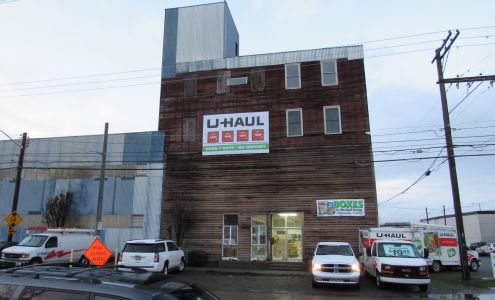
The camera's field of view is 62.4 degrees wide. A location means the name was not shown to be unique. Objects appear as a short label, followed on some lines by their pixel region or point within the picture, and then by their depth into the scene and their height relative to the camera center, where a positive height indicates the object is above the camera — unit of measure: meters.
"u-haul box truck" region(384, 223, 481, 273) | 24.64 -0.22
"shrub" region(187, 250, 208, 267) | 25.41 -1.28
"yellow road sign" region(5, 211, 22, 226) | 26.20 +1.18
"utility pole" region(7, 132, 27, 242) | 27.58 +4.41
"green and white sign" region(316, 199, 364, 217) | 25.22 +1.86
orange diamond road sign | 13.41 -0.52
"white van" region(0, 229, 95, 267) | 20.98 -0.53
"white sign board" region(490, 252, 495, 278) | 20.18 -0.93
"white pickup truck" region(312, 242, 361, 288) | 15.54 -1.20
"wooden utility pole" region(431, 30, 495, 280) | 19.05 +4.66
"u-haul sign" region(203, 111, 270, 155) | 28.14 +7.15
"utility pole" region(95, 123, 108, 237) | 21.36 +2.44
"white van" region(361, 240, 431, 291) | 15.34 -0.95
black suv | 3.65 -0.44
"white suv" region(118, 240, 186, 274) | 18.22 -0.75
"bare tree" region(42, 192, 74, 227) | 29.23 +1.91
